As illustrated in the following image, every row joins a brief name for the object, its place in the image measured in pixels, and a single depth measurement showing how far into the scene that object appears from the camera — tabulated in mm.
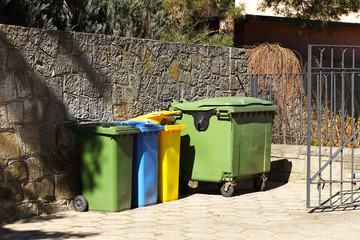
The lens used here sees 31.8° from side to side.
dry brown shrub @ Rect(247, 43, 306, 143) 10766
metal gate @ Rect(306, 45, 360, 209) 7516
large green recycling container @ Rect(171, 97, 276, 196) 8266
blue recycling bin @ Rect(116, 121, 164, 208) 7516
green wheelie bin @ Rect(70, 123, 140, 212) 7055
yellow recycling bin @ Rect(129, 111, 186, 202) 7895
